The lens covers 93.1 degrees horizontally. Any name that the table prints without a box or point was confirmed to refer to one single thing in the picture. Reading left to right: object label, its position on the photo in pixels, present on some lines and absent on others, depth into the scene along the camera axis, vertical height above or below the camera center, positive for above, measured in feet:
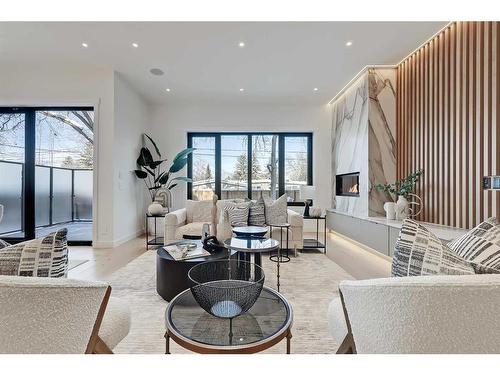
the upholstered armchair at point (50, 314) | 2.54 -1.43
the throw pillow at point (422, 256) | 3.21 -1.01
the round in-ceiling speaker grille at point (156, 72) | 13.41 +6.68
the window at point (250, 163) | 19.29 +1.98
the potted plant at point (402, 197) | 11.75 -0.51
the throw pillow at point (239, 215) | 12.29 -1.45
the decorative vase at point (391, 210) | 12.17 -1.19
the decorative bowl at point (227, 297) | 3.76 -1.77
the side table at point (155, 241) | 13.25 -3.09
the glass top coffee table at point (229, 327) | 3.18 -2.13
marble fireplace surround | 13.52 +3.03
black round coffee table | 6.86 -2.54
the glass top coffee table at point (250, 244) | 6.97 -1.81
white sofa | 11.89 -2.09
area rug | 5.08 -3.40
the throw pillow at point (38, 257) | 3.23 -0.99
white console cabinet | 9.46 -2.18
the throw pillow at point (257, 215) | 12.51 -1.48
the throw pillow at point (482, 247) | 3.43 -1.02
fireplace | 15.26 +0.21
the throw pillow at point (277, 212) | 12.67 -1.34
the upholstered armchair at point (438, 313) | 2.31 -1.26
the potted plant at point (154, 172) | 16.26 +1.10
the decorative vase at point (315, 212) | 13.30 -1.40
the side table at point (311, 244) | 12.60 -3.17
